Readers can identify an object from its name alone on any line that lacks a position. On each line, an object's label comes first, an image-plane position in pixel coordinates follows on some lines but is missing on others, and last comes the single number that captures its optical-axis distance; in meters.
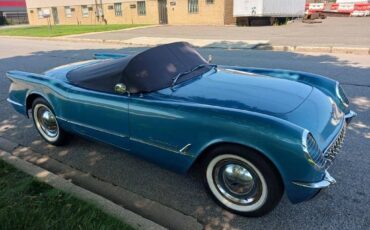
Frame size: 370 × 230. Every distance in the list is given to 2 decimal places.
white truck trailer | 21.94
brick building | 25.83
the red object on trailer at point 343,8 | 27.53
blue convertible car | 2.37
